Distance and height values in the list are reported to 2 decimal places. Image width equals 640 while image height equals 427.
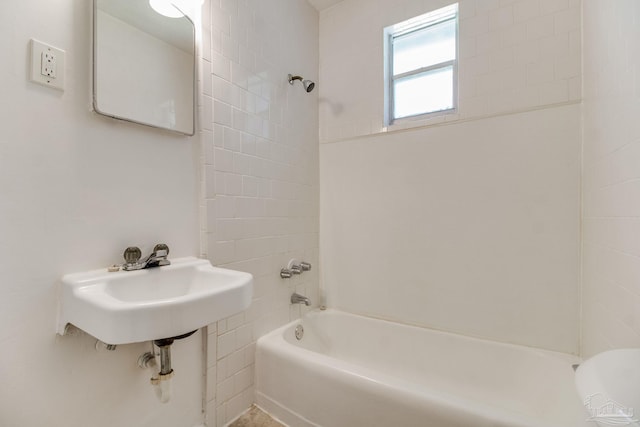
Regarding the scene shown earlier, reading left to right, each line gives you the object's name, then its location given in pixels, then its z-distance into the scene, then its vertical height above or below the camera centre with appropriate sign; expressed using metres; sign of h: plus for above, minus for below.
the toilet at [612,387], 0.48 -0.34
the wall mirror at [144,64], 1.01 +0.61
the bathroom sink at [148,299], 0.75 -0.28
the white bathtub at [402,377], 1.06 -0.83
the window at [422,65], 1.82 +1.04
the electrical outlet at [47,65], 0.86 +0.48
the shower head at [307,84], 1.81 +0.86
